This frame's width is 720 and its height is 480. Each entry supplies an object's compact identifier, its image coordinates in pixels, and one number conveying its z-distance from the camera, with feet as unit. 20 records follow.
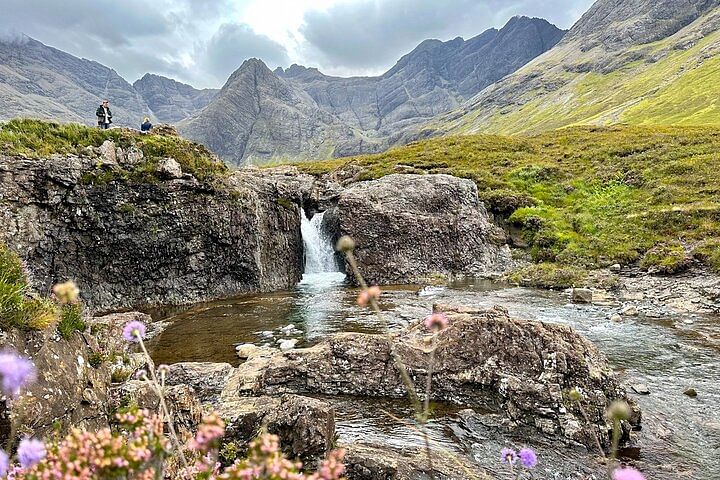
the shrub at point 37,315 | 15.11
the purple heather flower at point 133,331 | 9.79
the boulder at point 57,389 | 13.93
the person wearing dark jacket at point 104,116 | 84.04
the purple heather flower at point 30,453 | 6.08
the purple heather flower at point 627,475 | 6.38
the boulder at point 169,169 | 78.18
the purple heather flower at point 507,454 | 11.45
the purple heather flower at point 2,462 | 5.84
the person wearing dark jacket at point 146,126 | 96.81
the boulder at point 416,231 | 104.88
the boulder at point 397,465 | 20.04
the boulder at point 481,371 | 28.17
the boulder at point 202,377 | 32.81
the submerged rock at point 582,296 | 69.69
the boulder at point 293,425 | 21.09
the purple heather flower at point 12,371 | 6.33
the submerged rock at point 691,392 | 33.17
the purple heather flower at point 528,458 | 10.42
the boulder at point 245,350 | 46.11
